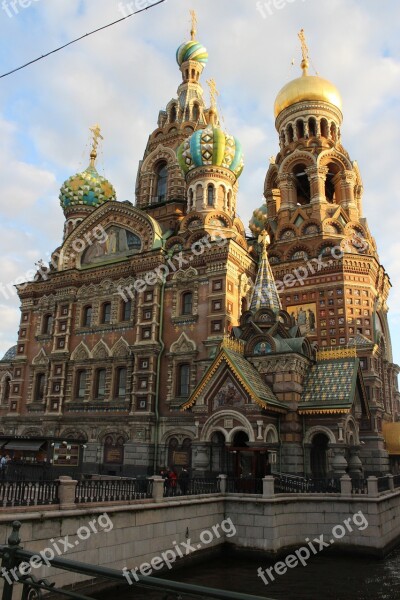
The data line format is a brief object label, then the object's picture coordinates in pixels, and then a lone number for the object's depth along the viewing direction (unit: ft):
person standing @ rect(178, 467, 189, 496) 48.26
